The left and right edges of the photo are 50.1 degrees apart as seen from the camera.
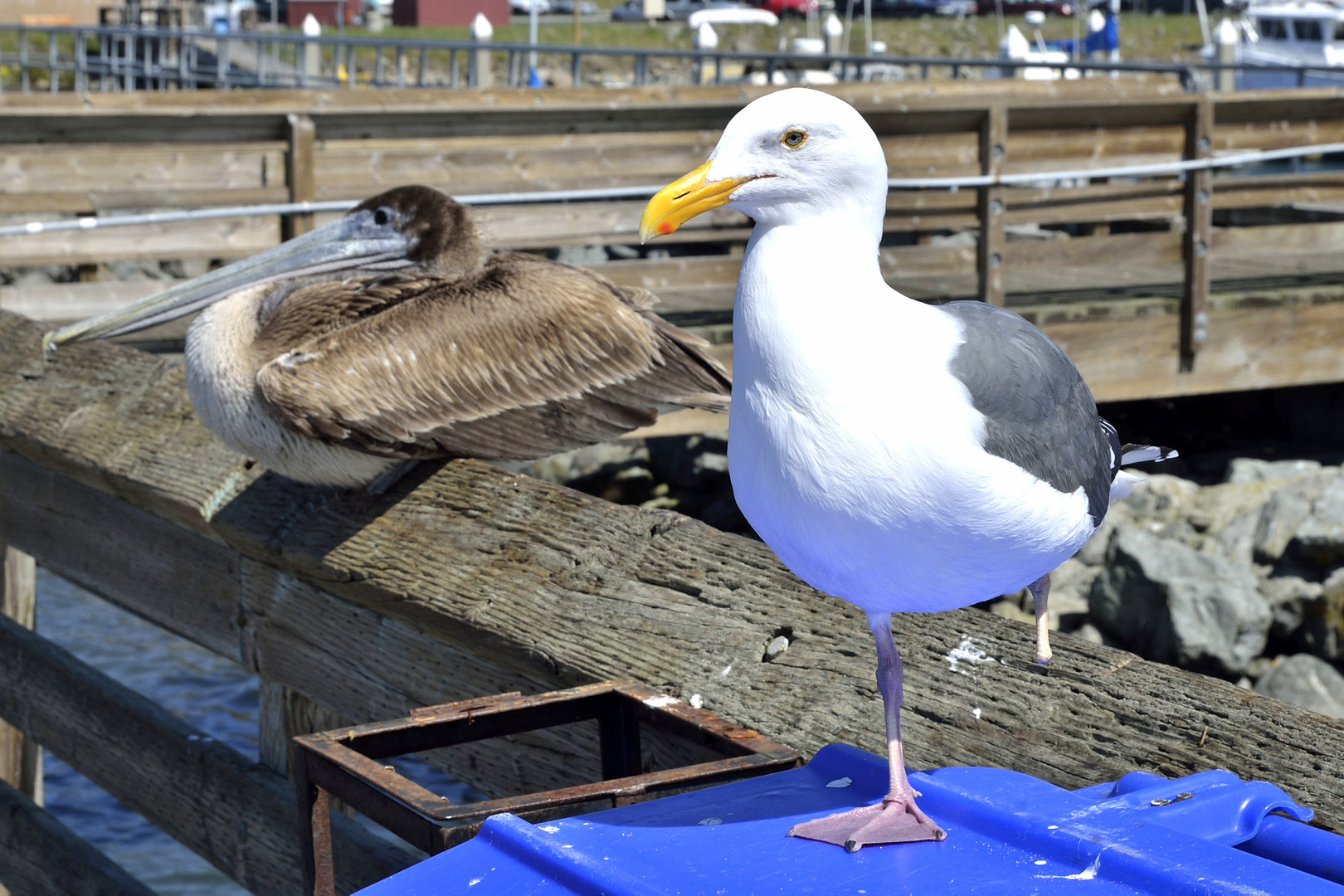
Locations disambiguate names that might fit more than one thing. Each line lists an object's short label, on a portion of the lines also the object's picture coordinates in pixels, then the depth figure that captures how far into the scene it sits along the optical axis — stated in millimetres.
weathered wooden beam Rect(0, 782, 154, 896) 3322
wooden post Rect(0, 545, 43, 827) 4562
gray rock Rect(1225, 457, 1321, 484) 8523
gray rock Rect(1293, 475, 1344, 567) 7059
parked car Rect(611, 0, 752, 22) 53750
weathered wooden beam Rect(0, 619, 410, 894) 2752
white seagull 1519
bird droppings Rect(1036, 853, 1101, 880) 1497
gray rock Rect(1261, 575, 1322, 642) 6840
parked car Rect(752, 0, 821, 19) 58312
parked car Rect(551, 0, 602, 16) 56281
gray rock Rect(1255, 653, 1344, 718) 6176
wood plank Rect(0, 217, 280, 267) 8086
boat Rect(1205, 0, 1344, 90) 33281
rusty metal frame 1751
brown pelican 3256
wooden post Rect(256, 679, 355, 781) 3070
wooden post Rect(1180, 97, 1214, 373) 8250
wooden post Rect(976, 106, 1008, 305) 8234
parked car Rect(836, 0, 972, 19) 58062
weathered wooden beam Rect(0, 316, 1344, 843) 1799
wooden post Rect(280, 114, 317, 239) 7645
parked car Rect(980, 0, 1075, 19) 59906
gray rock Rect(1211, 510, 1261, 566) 7496
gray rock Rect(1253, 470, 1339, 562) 7387
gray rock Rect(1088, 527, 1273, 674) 6621
